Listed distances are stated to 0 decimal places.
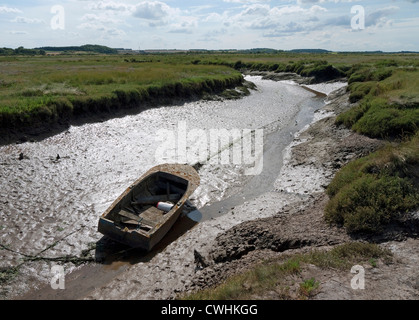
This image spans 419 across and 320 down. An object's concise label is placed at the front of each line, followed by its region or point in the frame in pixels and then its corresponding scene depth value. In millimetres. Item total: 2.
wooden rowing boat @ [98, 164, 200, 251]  10180
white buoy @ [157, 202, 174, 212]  12523
